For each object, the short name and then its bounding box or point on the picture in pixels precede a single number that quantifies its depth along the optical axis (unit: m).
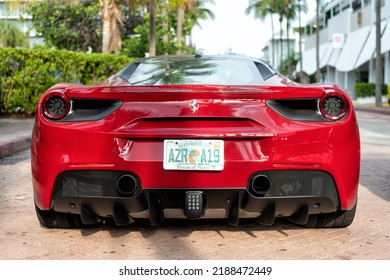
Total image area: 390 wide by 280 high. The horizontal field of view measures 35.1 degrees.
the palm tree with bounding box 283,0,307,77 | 68.94
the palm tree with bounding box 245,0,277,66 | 73.31
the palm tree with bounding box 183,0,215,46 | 73.19
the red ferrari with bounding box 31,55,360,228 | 3.68
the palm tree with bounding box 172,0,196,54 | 40.69
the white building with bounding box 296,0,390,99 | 36.72
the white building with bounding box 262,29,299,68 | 103.31
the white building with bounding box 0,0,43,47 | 20.39
